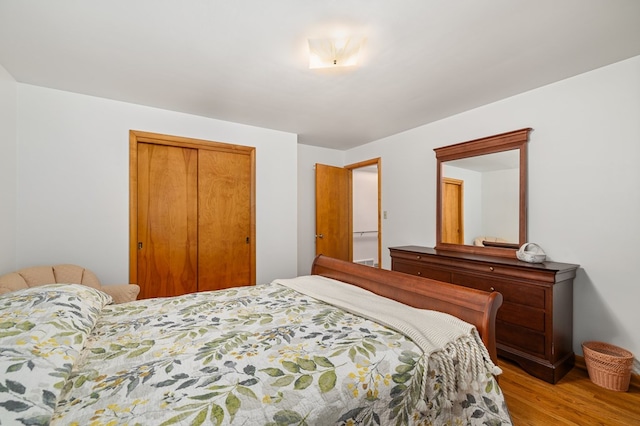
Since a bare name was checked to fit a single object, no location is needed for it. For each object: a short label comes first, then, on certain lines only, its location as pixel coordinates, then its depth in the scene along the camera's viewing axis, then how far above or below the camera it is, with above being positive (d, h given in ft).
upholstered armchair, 6.61 -1.72
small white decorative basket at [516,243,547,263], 7.67 -1.19
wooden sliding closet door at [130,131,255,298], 9.71 -0.13
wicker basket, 6.31 -3.63
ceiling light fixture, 5.90 +3.55
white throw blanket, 3.79 -1.85
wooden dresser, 6.82 -2.56
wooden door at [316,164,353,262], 14.58 -0.02
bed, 2.67 -1.87
